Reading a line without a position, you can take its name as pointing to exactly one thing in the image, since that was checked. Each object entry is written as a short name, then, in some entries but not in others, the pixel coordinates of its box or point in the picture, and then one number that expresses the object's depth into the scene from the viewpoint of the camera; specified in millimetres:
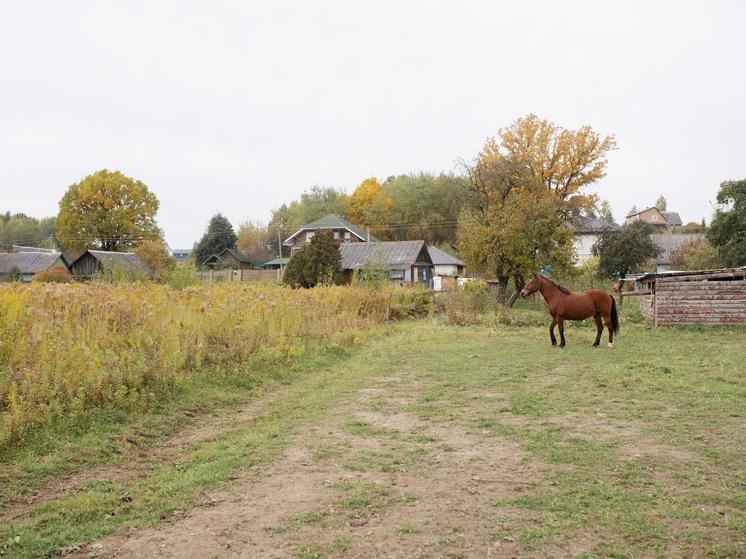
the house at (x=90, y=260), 47375
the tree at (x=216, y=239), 71250
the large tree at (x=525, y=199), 29312
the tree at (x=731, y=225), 30750
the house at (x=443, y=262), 57469
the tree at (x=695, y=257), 35625
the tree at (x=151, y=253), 37125
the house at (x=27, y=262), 52438
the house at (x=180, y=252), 105150
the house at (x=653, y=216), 100094
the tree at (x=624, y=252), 40812
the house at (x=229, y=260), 67250
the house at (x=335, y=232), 64312
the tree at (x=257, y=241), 79438
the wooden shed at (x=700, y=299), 18031
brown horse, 14469
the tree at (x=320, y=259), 34178
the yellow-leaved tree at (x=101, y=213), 60938
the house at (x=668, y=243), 57244
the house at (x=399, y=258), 49062
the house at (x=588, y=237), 56047
